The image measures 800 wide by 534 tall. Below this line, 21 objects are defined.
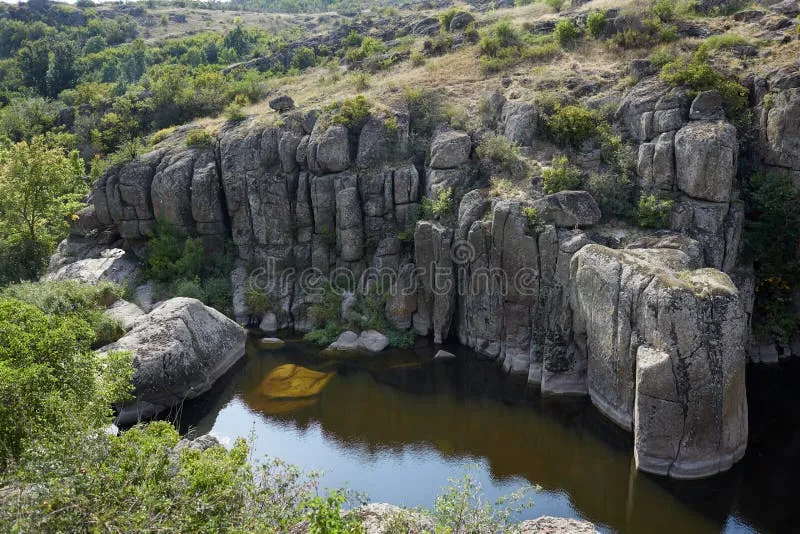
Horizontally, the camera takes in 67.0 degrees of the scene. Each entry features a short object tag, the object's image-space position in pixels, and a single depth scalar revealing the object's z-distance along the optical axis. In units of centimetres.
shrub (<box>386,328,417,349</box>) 2902
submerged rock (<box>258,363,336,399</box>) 2598
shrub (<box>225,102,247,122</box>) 3750
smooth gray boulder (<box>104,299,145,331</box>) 2656
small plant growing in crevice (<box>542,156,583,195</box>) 2647
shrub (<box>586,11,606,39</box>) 3609
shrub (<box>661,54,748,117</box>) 2633
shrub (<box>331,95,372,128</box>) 3362
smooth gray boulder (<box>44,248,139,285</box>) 3216
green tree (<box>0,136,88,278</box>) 3173
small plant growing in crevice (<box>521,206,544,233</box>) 2536
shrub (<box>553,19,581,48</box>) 3706
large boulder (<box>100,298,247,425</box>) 2373
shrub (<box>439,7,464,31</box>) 4653
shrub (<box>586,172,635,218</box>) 2577
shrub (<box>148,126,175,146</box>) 3816
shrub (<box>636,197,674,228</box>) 2458
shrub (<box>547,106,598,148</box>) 2908
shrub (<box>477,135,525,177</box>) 2900
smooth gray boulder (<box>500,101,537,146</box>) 3050
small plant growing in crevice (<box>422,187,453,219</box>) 2873
